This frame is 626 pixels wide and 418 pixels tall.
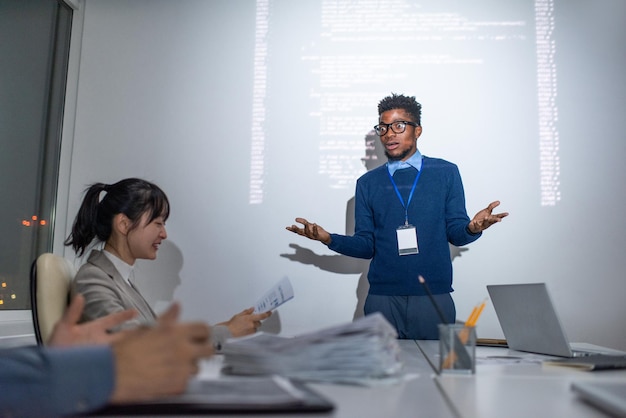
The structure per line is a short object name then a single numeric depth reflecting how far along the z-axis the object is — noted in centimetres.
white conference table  79
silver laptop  148
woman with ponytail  169
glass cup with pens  114
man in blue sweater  262
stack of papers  96
